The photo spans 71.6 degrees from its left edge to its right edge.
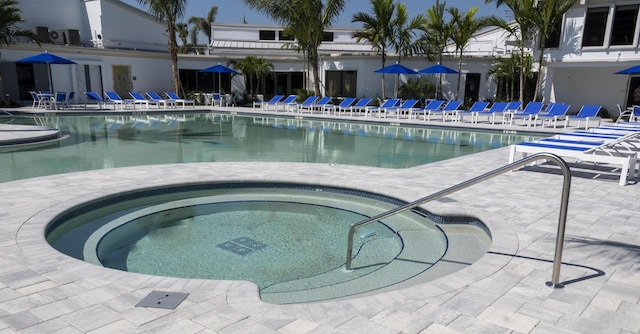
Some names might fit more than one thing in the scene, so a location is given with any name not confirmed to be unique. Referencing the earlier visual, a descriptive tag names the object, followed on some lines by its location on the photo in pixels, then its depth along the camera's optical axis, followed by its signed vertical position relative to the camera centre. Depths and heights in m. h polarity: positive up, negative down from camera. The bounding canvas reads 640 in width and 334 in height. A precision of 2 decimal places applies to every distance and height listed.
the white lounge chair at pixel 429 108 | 18.66 -0.76
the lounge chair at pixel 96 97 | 21.02 -0.57
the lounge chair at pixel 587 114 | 15.71 -0.78
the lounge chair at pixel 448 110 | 18.22 -0.81
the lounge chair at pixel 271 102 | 23.02 -0.74
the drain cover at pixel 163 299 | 3.15 -1.54
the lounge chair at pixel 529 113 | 16.75 -0.82
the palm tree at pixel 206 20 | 48.25 +7.13
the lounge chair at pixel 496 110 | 17.38 -0.75
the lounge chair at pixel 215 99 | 24.59 -0.68
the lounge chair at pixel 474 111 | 17.81 -0.81
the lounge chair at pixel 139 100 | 21.47 -0.69
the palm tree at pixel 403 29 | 21.72 +2.94
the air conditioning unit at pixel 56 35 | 25.11 +2.75
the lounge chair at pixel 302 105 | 21.70 -0.85
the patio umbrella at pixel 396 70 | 19.98 +0.86
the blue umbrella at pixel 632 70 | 16.27 +0.82
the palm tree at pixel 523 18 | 18.22 +3.02
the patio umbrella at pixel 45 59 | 18.45 +1.03
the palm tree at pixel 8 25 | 18.77 +2.48
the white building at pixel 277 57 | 19.14 +1.60
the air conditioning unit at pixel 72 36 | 25.62 +2.75
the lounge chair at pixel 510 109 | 17.54 -0.72
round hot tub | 4.49 -1.84
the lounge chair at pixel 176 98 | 22.23 -0.61
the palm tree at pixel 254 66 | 24.53 +1.15
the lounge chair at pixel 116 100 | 21.05 -0.70
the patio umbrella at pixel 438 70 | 19.70 +0.87
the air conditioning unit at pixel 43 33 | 24.47 +2.82
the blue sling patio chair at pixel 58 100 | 19.53 -0.70
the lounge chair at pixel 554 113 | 16.33 -0.78
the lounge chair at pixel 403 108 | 19.20 -0.79
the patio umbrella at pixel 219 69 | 22.89 +0.89
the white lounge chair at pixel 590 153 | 7.02 -1.01
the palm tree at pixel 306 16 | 21.25 +3.47
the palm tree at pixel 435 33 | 21.30 +2.74
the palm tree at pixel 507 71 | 20.78 +0.92
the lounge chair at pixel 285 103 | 22.50 -0.78
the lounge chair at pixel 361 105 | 20.33 -0.74
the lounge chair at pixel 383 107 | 19.62 -0.78
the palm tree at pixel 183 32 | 46.89 +5.74
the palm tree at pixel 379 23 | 21.42 +3.17
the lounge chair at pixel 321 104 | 21.03 -0.75
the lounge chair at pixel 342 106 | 20.64 -0.82
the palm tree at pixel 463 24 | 20.73 +3.06
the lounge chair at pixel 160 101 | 21.69 -0.74
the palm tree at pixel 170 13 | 22.56 +3.73
